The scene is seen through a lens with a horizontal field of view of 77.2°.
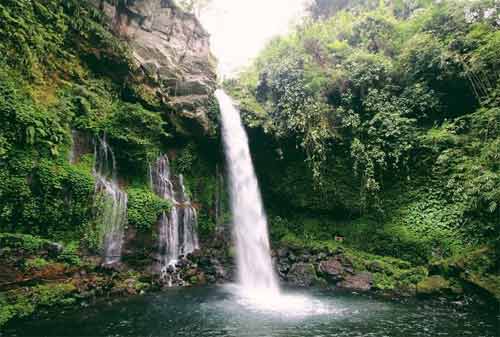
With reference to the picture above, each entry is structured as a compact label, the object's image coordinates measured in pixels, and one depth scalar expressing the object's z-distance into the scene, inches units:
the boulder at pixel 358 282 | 475.8
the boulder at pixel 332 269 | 504.7
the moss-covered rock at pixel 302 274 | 511.5
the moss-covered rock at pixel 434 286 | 403.2
